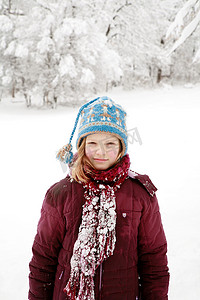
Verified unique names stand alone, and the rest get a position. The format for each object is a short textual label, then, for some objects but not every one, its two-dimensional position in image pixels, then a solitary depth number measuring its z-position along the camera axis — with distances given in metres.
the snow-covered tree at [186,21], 3.38
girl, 1.16
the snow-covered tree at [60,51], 10.46
